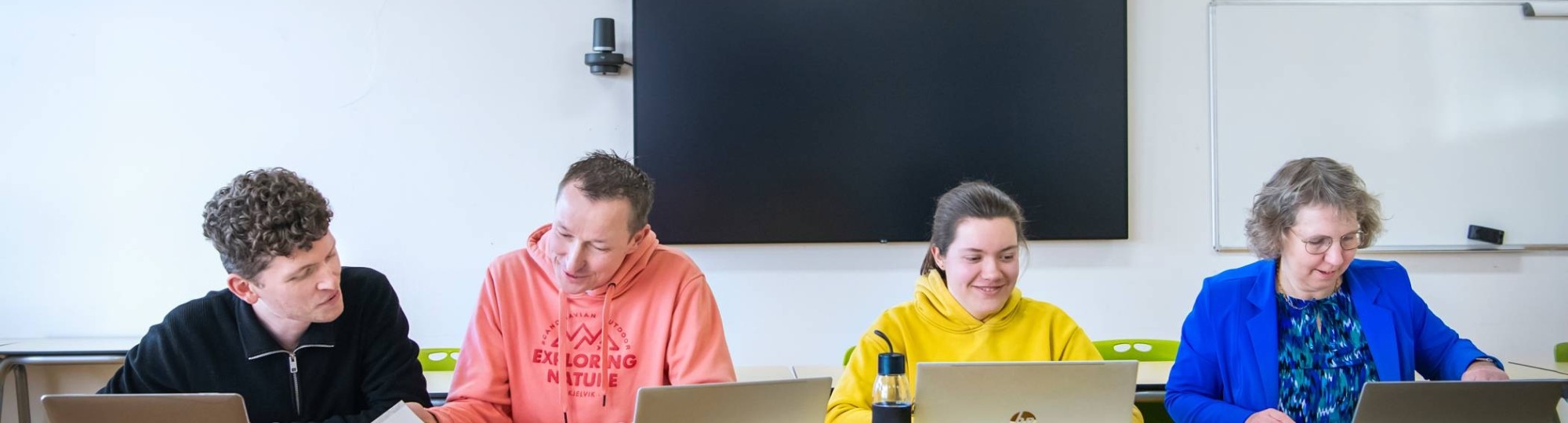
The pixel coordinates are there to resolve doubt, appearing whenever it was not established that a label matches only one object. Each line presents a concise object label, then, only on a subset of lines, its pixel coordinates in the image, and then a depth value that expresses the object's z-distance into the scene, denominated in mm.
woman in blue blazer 2062
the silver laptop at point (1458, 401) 1627
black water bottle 1584
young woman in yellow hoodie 2062
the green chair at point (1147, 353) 2953
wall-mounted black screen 3701
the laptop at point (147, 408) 1487
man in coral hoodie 1974
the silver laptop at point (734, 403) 1465
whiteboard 3838
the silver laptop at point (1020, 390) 1593
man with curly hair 1729
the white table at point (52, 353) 3352
